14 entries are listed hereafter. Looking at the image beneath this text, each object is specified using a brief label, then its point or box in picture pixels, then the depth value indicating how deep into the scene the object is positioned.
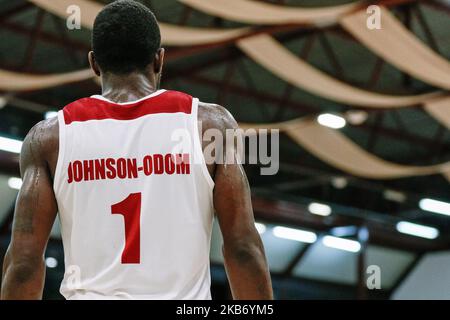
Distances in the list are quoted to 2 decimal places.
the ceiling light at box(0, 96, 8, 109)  11.22
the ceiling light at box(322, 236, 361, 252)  18.06
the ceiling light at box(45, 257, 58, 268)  14.73
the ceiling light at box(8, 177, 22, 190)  14.08
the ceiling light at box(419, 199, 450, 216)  17.69
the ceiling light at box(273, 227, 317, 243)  17.19
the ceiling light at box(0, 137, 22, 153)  13.36
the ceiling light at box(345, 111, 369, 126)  11.20
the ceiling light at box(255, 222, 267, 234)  16.46
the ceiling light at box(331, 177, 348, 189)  14.99
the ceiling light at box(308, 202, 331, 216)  16.92
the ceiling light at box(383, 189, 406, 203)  16.08
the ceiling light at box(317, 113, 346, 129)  12.16
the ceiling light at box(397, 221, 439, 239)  18.61
